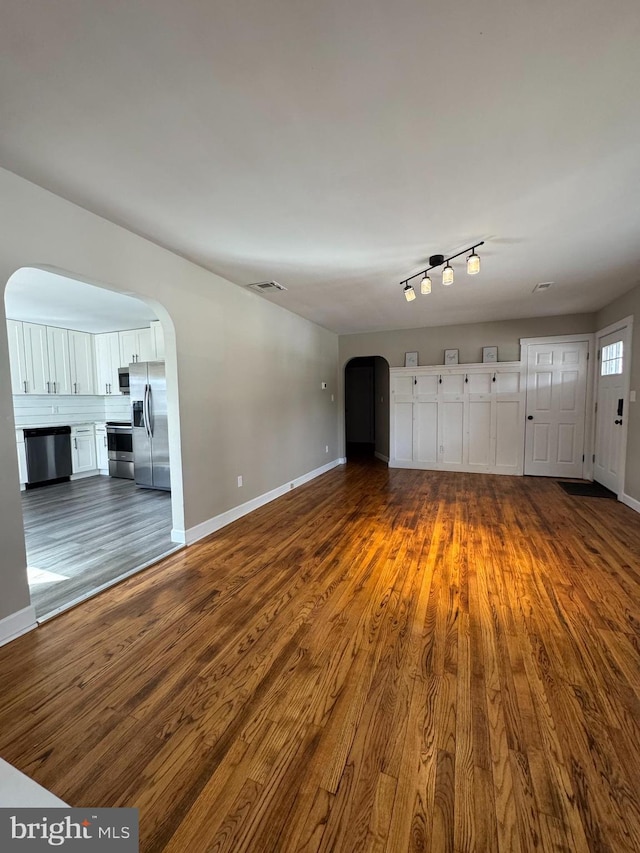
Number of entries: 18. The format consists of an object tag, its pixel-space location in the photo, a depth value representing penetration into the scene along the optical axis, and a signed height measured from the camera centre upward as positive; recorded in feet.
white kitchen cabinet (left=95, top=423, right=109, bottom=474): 20.69 -2.50
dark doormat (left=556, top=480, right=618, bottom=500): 15.15 -4.15
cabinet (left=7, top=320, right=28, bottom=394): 17.03 +2.37
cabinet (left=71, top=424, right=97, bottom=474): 19.52 -2.42
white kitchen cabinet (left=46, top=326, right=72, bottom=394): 18.60 +2.37
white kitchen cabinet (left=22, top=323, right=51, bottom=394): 17.62 +2.39
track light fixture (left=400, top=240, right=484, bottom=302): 9.26 +3.56
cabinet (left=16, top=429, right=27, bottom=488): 16.84 -2.27
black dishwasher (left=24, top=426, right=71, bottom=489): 17.30 -2.45
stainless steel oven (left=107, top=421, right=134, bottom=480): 18.72 -2.34
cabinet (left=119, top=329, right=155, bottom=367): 19.01 +3.16
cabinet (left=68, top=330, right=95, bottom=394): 19.63 +2.39
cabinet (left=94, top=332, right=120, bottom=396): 20.08 +2.44
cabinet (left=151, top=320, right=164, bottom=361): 15.80 +2.92
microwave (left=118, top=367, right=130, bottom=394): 19.21 +1.43
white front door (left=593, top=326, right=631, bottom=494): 14.39 -0.44
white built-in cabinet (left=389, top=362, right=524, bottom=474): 19.17 -1.08
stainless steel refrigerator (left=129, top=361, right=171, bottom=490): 15.21 -0.91
